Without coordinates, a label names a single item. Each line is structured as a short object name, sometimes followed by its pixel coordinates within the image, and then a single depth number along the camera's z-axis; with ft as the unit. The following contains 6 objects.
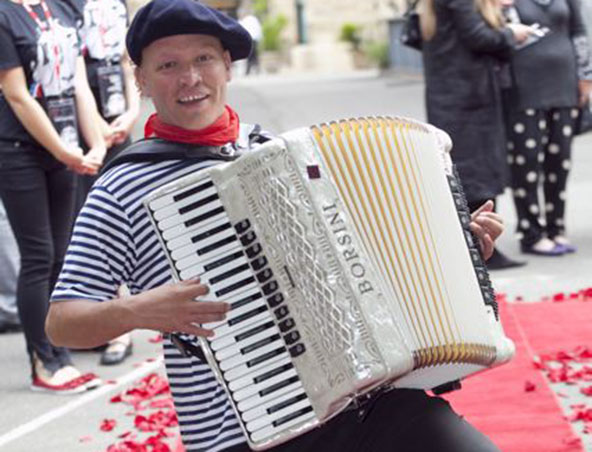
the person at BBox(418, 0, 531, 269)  34.16
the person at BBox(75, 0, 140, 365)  27.54
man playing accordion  14.52
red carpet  22.49
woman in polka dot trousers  36.10
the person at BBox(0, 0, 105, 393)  25.57
